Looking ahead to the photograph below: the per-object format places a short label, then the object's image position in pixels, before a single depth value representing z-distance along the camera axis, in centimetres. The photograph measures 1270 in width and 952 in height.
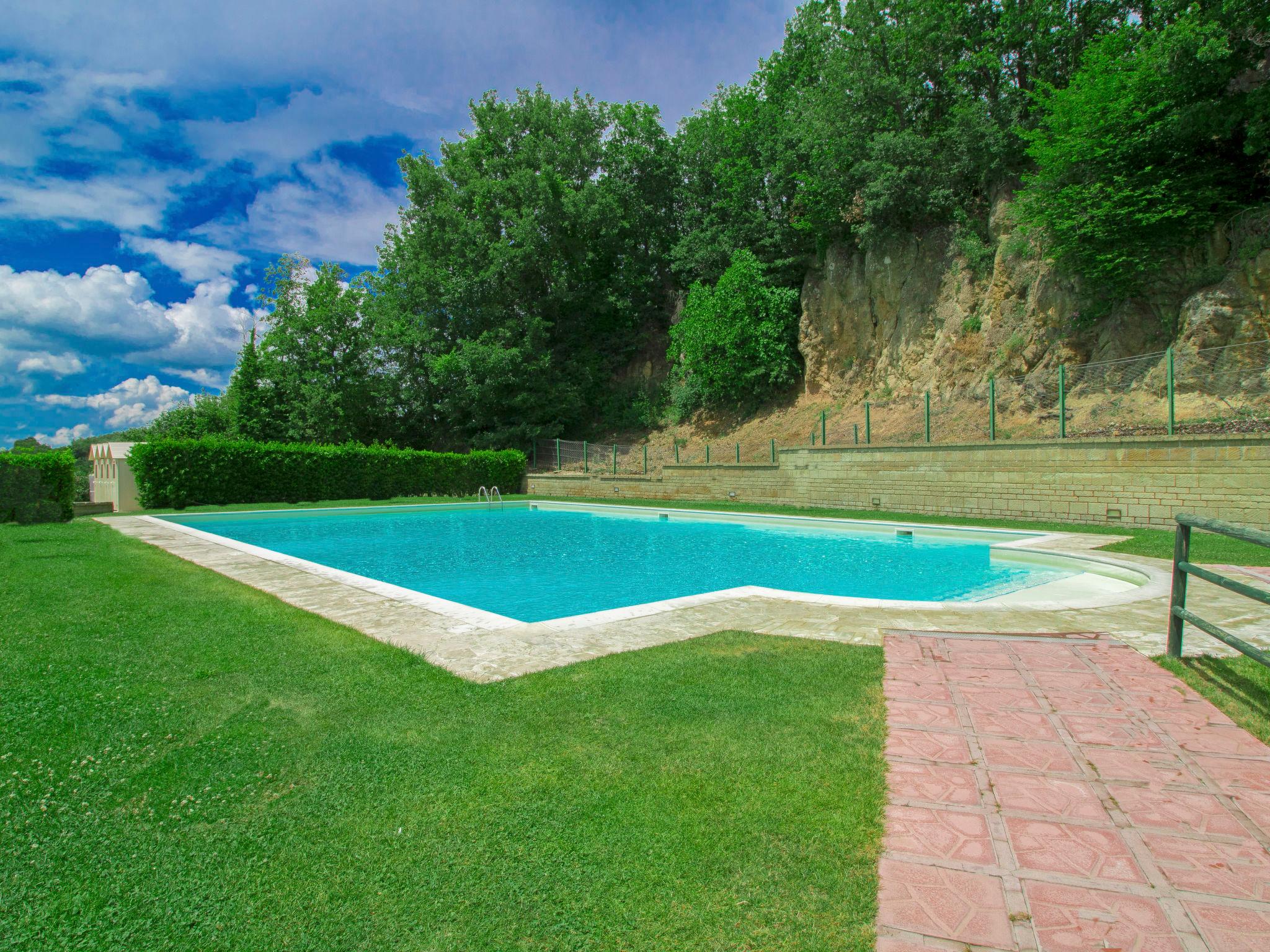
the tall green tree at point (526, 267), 2820
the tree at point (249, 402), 2928
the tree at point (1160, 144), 1341
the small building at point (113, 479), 1966
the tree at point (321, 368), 2867
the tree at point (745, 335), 2480
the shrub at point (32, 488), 1307
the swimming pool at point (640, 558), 825
